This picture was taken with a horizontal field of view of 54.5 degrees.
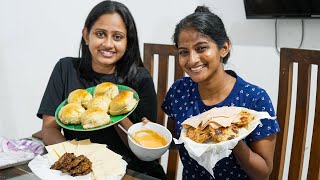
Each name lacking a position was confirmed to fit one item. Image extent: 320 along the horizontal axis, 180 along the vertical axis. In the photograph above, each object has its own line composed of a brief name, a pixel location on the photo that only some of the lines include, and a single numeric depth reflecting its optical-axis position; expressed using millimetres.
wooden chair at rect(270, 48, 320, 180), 1097
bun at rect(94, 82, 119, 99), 1119
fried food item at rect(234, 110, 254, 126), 809
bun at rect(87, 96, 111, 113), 1064
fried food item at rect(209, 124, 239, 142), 787
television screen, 1723
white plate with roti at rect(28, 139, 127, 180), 879
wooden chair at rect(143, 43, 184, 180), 1451
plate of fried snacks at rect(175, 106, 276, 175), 781
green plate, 1012
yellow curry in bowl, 976
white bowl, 901
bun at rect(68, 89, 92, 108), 1114
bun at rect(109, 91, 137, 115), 1035
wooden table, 920
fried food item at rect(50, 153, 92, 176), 881
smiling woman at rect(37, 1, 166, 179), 1243
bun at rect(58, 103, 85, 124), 1033
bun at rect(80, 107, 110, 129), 998
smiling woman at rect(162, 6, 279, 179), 988
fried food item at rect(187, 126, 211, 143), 823
